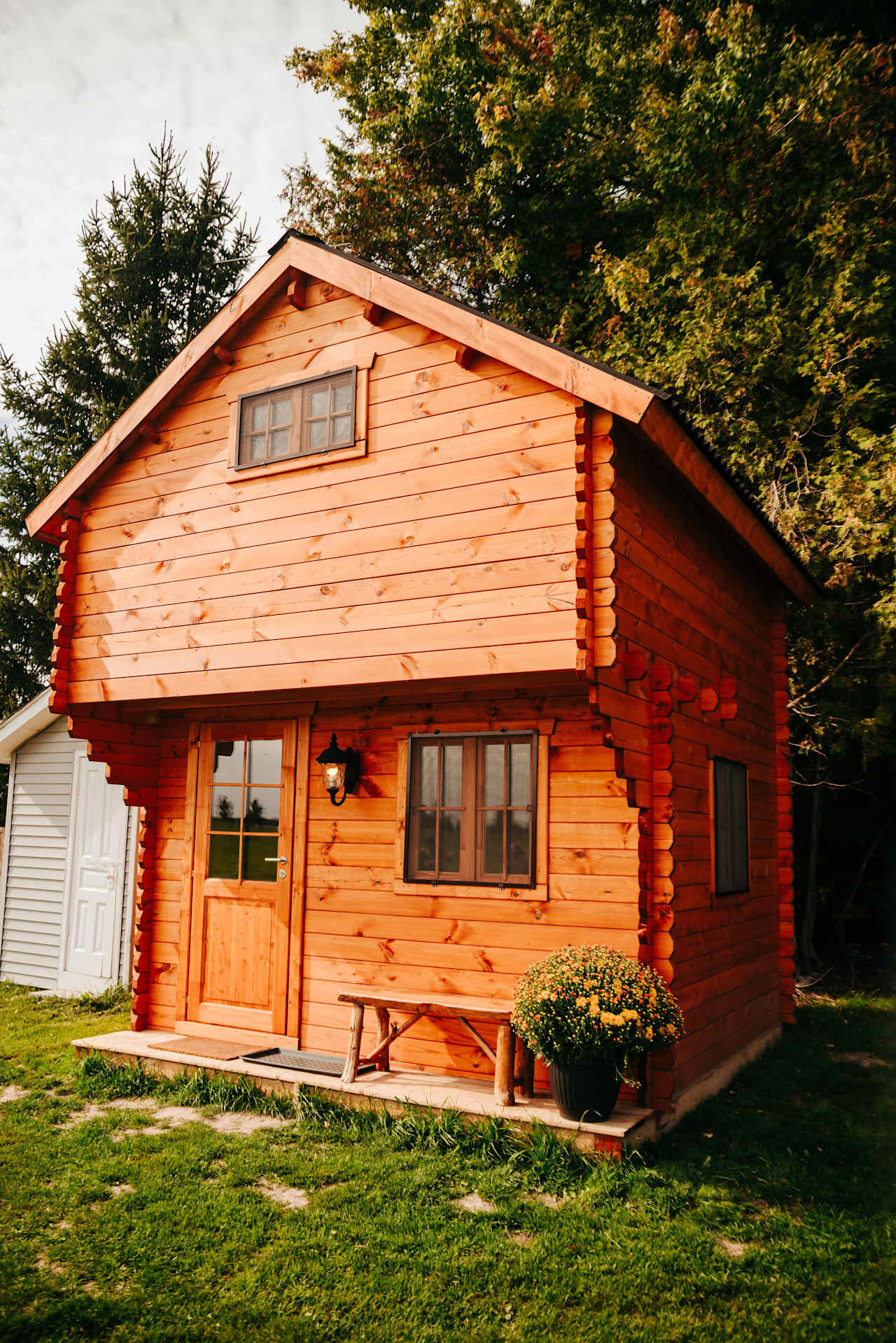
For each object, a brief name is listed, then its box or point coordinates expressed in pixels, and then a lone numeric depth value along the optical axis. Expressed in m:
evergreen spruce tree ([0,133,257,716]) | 20.11
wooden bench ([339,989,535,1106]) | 5.62
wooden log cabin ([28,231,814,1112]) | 5.64
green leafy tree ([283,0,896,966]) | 11.07
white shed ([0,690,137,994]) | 10.75
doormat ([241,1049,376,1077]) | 6.49
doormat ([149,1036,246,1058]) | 6.98
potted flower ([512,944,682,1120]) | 5.07
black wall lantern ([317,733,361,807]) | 6.92
